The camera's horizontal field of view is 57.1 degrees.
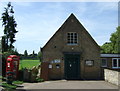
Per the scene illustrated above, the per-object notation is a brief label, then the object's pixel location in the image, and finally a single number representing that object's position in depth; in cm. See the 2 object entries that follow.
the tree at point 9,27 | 2602
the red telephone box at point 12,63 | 1072
